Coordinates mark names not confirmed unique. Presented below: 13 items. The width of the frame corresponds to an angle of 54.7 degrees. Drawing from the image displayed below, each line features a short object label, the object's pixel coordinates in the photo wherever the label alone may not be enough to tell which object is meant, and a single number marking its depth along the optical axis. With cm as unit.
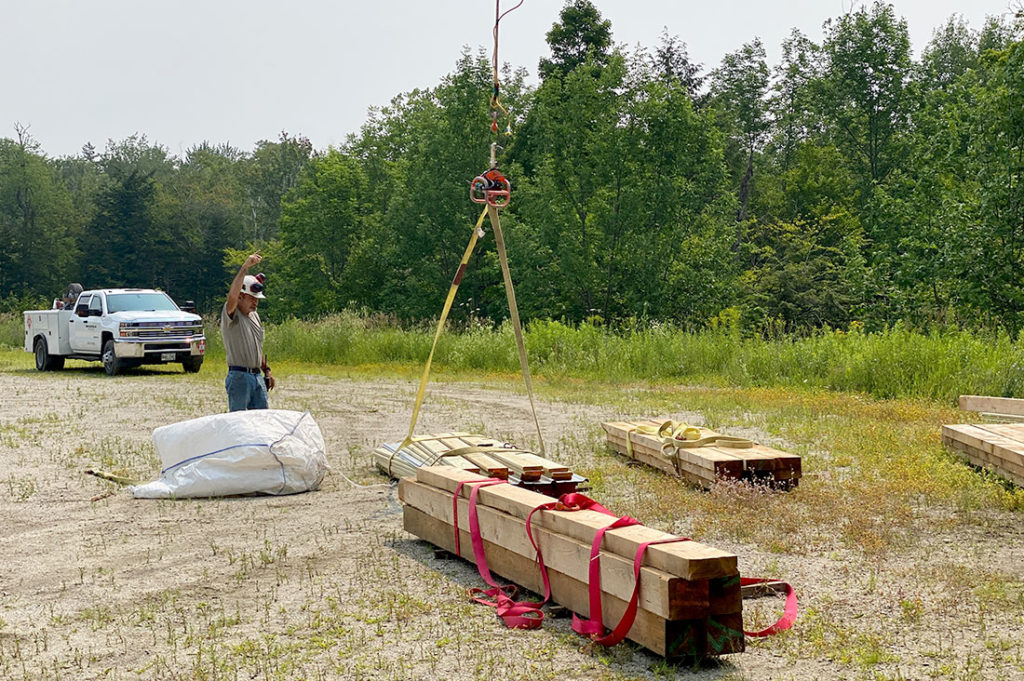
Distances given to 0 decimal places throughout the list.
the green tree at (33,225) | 7138
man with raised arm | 984
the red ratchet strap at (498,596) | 530
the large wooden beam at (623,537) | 446
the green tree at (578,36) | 5066
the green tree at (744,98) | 6025
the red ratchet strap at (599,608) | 468
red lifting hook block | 812
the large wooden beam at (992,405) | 1135
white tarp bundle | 884
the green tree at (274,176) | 9494
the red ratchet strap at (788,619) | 506
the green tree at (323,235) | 5922
